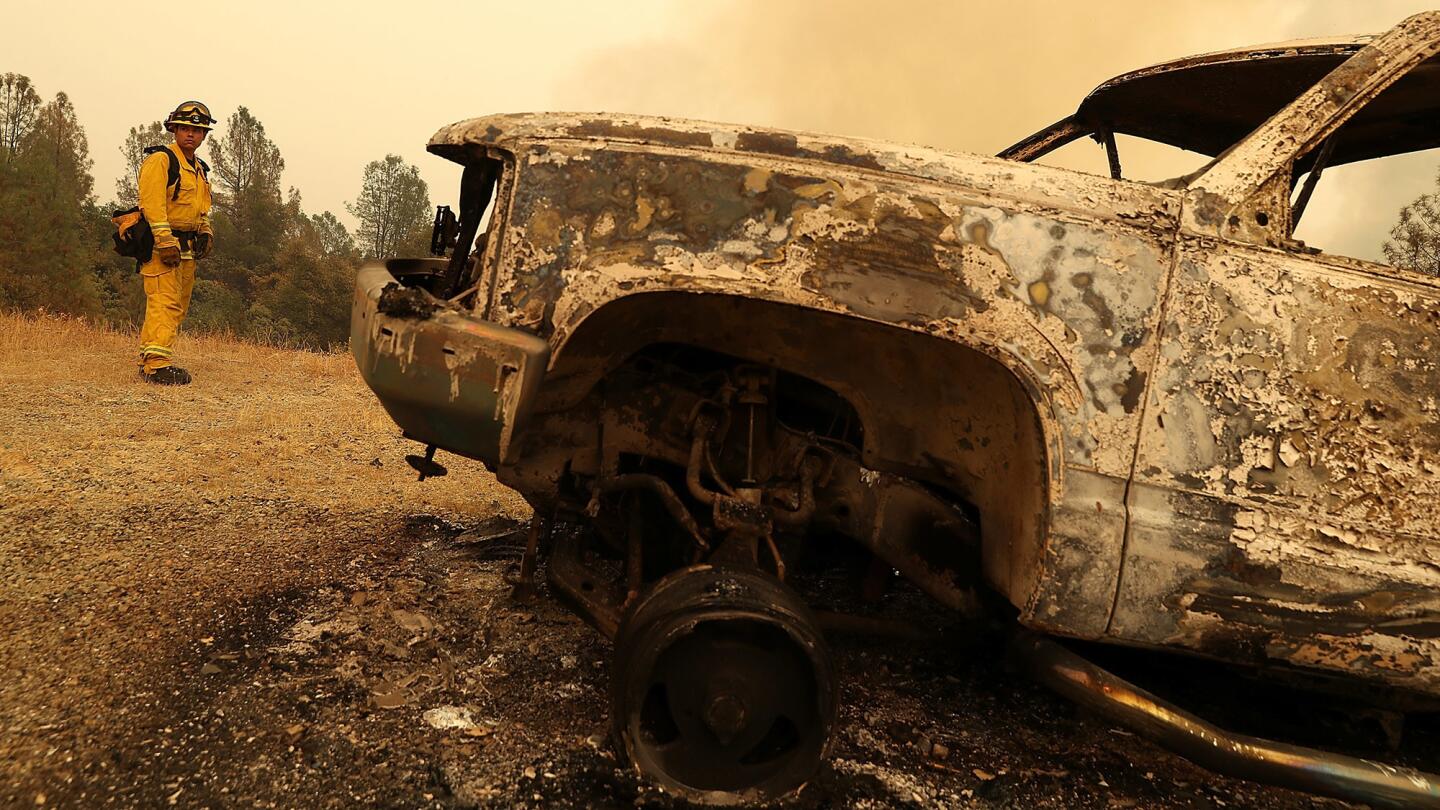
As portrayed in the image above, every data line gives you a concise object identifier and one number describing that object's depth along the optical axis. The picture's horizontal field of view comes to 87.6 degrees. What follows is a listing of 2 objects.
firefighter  6.27
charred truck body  1.75
